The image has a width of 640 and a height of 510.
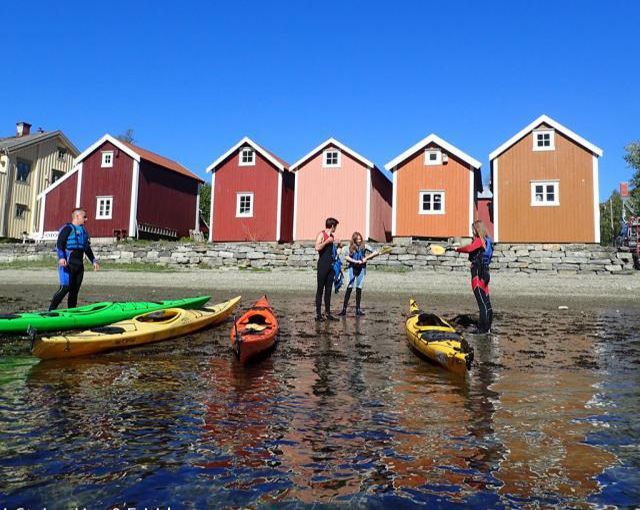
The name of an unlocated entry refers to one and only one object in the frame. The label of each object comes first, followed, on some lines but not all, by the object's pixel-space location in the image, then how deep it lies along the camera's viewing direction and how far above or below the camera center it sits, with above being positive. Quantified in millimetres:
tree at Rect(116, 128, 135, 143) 60594 +17306
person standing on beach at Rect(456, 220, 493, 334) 8133 +250
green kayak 7398 -859
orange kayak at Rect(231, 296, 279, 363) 5820 -868
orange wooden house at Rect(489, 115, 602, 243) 23797 +4755
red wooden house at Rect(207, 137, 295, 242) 27828 +4620
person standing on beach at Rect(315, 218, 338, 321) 9570 +292
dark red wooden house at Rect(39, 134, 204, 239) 29078 +4834
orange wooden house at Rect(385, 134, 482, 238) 25109 +4675
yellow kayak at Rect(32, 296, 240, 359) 5645 -954
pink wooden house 26469 +4710
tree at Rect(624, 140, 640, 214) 42406 +10533
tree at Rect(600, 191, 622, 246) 65125 +8404
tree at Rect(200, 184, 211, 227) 61250 +8983
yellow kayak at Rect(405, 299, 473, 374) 5320 -885
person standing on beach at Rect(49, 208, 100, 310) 8461 +224
